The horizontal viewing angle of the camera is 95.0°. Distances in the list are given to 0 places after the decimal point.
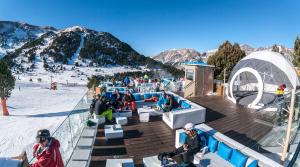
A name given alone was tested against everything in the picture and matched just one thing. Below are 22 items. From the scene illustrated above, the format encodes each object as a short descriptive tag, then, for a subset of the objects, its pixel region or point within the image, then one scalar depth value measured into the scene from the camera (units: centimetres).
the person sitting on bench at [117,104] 730
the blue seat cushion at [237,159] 329
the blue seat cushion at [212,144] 395
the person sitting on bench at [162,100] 730
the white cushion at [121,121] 621
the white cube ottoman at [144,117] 650
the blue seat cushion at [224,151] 361
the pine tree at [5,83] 1663
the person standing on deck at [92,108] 673
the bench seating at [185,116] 588
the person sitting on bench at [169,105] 702
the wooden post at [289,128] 328
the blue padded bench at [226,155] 327
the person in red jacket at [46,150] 244
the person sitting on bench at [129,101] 783
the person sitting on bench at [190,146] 325
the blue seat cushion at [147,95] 906
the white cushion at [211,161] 355
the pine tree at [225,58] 1616
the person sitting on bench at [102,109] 615
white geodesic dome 906
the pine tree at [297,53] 1398
